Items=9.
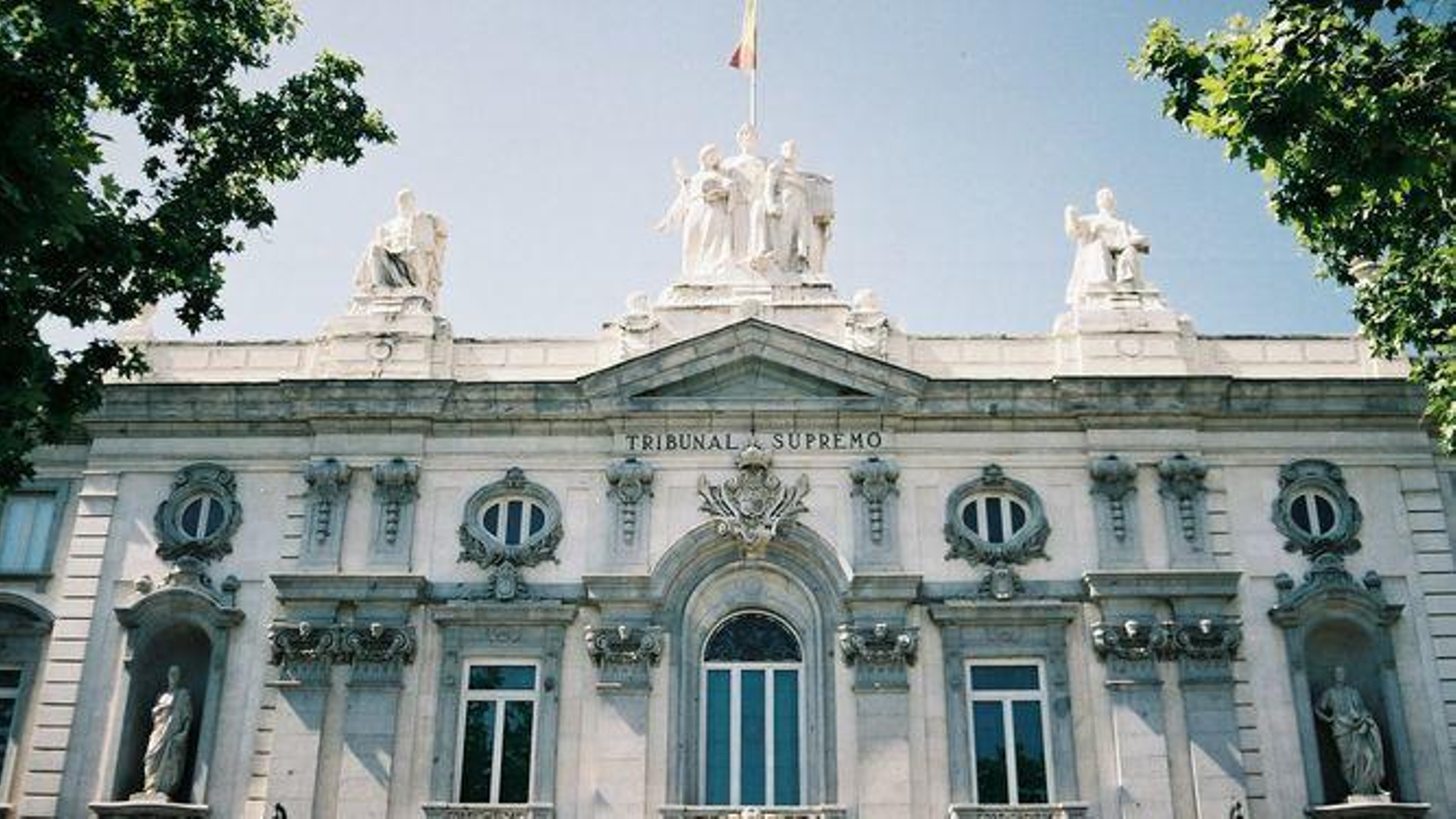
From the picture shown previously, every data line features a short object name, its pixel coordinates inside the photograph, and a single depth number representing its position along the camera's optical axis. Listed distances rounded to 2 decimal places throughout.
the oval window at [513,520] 24.34
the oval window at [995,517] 24.09
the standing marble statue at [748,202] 26.56
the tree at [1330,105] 14.97
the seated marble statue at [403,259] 26.31
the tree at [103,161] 13.29
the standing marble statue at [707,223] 26.64
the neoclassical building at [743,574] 22.47
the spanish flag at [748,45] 29.27
